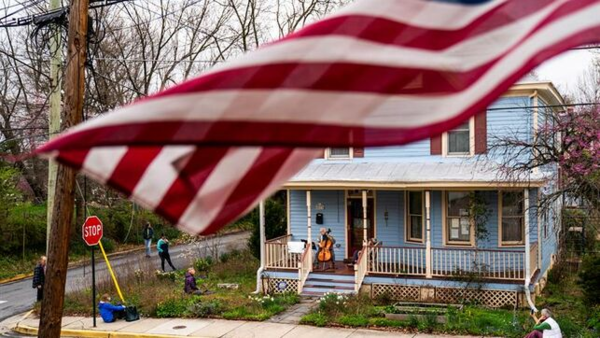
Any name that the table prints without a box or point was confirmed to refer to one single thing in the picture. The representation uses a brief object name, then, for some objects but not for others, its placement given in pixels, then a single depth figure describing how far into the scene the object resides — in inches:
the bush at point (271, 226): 999.0
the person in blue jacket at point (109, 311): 701.3
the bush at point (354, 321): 643.5
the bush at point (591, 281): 623.2
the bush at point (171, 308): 715.4
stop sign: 655.8
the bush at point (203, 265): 991.6
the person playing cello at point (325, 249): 824.9
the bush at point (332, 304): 681.0
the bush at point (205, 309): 706.2
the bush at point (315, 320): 653.9
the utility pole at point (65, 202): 336.2
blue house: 738.2
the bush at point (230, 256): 1041.5
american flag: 77.2
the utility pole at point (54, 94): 463.8
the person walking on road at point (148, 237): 1247.5
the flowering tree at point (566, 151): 631.8
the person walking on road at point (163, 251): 1046.4
